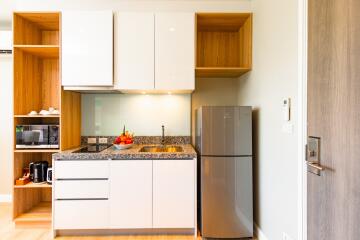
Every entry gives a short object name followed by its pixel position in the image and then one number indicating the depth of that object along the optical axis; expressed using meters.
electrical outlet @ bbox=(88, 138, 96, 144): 3.26
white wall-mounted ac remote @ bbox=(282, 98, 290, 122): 1.86
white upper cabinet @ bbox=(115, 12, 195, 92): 2.74
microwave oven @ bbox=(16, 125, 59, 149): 2.75
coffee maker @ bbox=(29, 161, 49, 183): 2.83
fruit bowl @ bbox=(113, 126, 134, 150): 2.79
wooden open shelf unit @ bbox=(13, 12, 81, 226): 2.75
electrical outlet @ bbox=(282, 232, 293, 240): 1.90
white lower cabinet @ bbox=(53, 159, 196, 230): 2.54
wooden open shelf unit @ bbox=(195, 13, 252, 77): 3.00
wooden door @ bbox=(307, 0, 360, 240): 1.16
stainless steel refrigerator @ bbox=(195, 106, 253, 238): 2.49
